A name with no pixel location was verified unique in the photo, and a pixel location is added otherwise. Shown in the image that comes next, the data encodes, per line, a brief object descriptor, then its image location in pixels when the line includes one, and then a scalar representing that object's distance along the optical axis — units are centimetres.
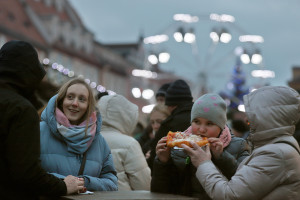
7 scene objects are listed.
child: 429
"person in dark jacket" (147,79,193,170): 569
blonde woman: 444
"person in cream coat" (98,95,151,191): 570
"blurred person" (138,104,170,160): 728
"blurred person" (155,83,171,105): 833
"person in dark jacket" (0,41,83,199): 355
